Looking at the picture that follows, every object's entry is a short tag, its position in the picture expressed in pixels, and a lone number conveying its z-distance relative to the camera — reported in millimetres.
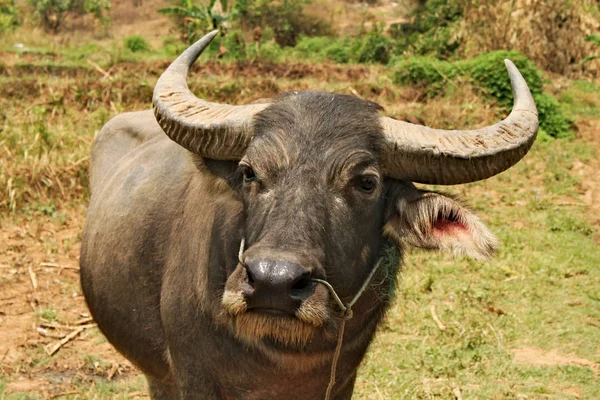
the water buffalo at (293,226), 2471
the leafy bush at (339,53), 18781
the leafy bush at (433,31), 16922
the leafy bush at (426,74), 12117
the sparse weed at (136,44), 20094
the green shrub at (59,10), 26377
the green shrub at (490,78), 11312
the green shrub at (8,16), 20388
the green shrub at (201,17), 17245
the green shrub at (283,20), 24406
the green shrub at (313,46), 20106
